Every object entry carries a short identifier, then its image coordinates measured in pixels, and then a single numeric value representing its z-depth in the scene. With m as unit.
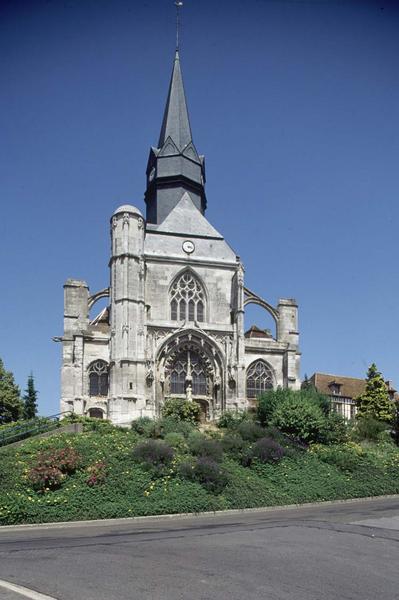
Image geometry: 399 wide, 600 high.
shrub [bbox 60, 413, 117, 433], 29.91
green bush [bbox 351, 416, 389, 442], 33.88
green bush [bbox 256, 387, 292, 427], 33.75
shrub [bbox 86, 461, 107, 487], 19.41
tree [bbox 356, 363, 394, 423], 42.15
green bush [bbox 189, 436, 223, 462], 23.83
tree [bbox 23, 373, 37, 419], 57.17
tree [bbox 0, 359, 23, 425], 44.41
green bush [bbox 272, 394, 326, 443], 30.98
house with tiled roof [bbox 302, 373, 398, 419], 52.12
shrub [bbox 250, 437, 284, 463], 24.81
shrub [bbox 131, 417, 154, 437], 29.44
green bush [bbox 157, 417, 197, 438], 29.48
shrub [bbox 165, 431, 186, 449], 25.67
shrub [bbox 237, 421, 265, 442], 28.31
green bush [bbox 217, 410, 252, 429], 34.50
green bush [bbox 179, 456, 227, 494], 20.61
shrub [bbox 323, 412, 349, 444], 31.31
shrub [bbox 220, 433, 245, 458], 25.39
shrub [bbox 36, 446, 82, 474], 19.86
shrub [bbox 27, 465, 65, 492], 18.89
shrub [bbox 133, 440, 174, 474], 21.44
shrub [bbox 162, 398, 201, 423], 38.45
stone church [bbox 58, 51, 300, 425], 41.62
